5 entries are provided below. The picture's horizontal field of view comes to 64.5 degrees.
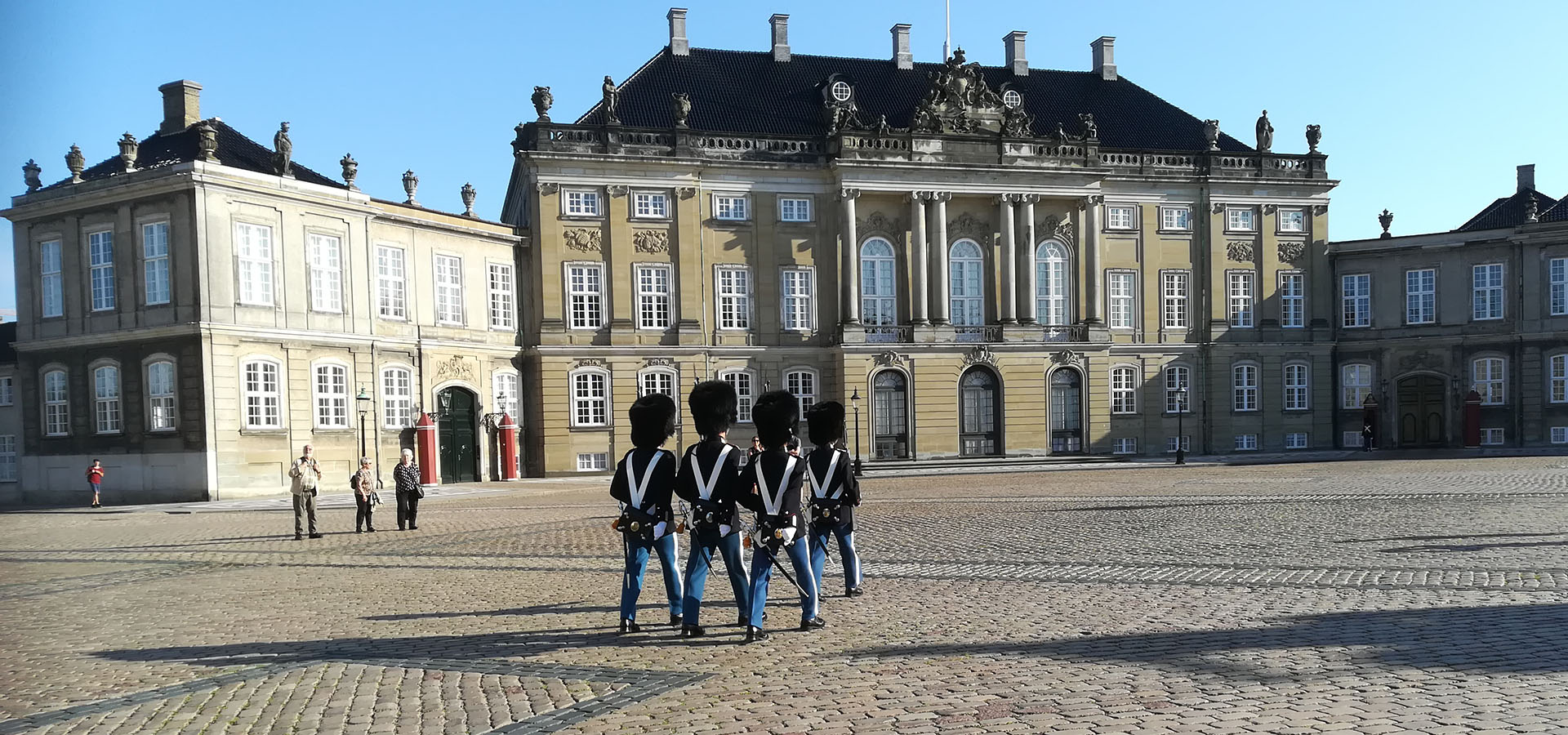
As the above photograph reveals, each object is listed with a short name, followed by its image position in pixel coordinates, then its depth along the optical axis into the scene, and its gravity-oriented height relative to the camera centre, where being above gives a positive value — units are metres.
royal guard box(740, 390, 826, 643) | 10.16 -1.39
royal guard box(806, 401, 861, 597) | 11.52 -1.36
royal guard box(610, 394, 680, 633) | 10.26 -1.24
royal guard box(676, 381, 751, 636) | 10.10 -1.38
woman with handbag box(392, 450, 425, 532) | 21.67 -2.50
